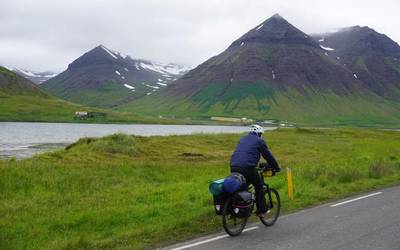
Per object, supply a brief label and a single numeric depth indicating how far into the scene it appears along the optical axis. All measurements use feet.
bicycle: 39.19
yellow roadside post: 58.75
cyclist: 40.47
